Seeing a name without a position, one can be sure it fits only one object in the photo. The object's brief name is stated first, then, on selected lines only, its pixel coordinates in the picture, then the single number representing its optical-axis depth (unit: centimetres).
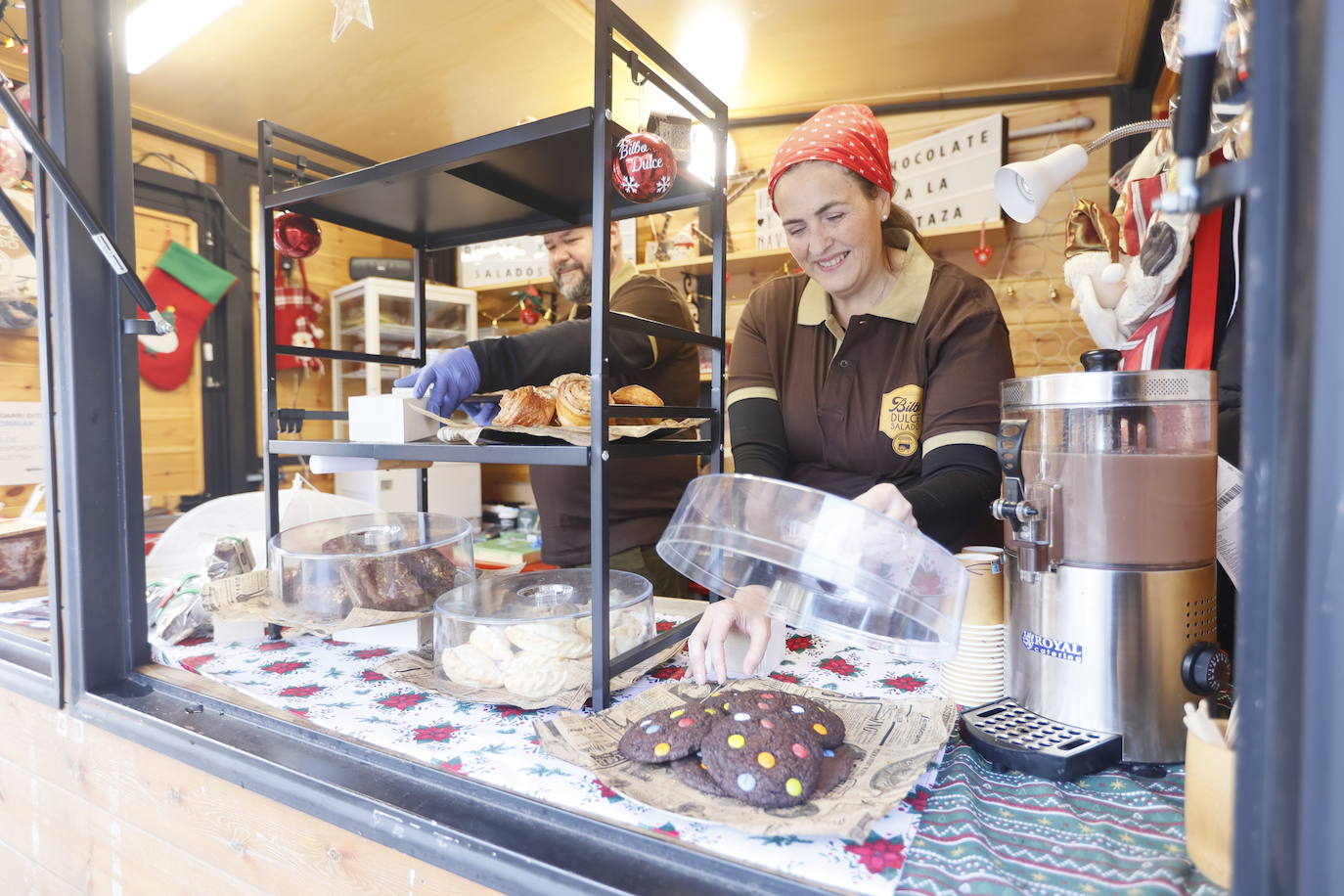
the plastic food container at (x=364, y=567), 100
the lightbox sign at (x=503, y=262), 398
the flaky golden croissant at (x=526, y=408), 103
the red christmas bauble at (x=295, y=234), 125
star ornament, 145
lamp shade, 102
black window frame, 35
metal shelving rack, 83
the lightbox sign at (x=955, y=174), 287
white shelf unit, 386
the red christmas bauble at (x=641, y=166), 86
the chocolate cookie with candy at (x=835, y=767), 62
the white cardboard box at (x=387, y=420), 100
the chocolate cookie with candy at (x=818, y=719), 66
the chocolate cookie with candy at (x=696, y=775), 62
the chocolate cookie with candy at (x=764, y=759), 59
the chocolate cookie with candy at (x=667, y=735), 65
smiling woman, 135
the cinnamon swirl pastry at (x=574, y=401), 104
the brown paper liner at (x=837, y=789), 57
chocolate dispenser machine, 66
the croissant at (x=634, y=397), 114
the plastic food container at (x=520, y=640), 84
